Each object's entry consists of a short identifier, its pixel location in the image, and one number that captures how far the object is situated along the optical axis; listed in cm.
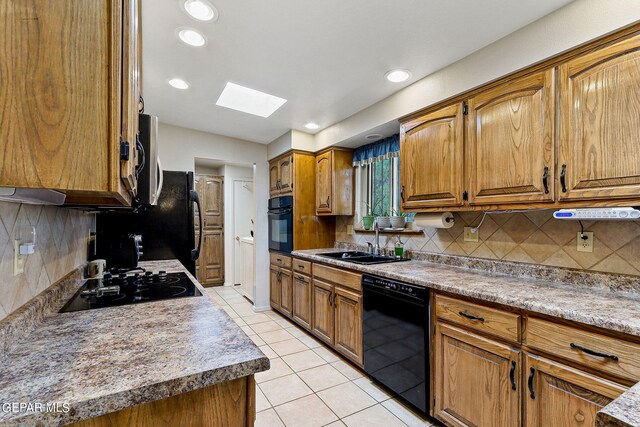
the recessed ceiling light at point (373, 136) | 291
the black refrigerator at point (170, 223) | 262
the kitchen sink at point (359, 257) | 274
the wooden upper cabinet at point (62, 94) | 54
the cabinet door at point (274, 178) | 385
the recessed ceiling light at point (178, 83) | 241
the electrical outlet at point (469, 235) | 215
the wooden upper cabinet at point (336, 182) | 334
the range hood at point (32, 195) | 66
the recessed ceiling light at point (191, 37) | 176
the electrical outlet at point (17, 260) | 90
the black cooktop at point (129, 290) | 130
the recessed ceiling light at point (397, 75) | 213
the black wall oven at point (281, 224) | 350
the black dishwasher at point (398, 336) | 179
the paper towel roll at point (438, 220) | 219
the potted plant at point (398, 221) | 265
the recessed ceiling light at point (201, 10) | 153
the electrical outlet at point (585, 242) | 159
